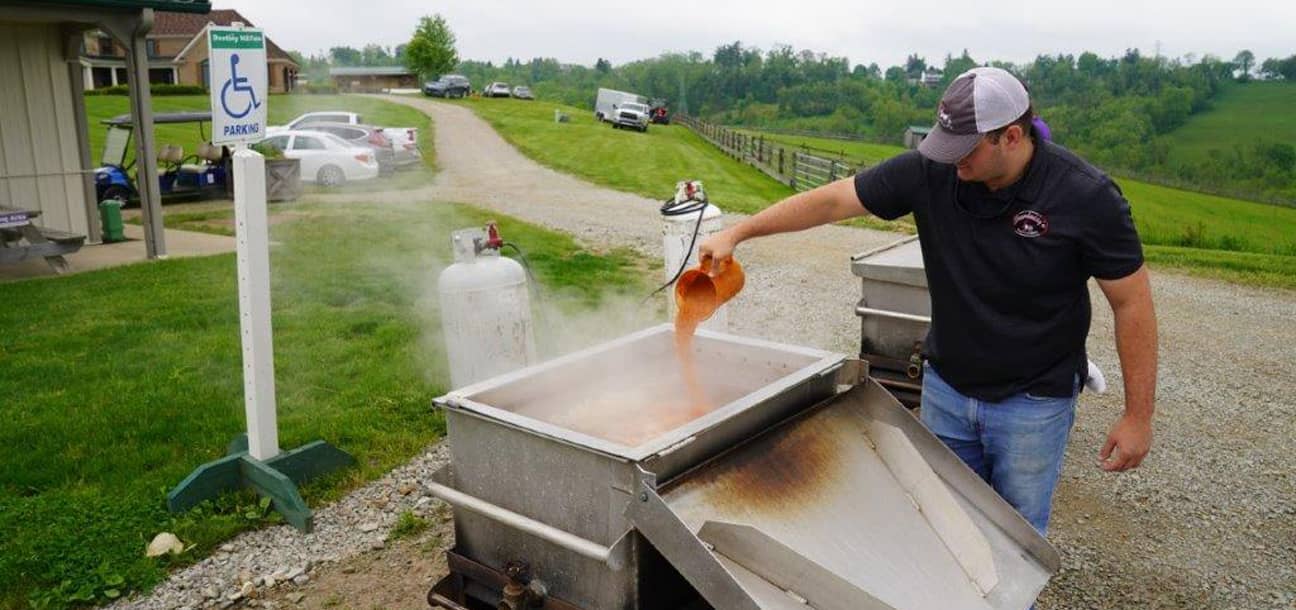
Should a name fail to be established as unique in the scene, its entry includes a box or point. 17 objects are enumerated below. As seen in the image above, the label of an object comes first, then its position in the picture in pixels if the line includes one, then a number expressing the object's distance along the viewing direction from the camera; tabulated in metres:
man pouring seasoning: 2.55
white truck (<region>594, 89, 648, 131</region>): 42.34
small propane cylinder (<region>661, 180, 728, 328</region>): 4.99
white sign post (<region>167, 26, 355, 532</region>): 4.07
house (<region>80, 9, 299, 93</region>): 54.59
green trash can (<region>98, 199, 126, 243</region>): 11.35
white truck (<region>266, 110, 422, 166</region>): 22.70
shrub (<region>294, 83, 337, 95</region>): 62.38
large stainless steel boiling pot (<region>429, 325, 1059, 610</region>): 2.36
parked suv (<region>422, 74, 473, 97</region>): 57.81
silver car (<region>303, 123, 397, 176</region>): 21.27
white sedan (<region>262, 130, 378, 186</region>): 19.14
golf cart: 15.15
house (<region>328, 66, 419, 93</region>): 81.62
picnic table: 9.10
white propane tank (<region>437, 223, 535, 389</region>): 4.85
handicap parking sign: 4.00
